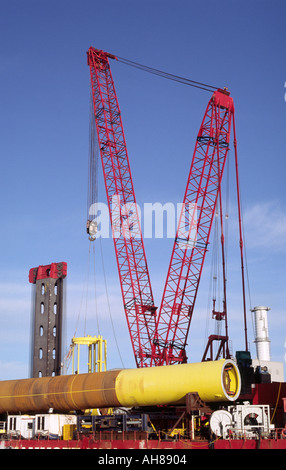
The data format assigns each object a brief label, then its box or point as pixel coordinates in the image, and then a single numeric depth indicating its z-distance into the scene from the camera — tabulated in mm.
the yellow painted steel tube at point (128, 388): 35781
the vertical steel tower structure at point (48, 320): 66325
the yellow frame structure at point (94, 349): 65125
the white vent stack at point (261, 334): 100438
